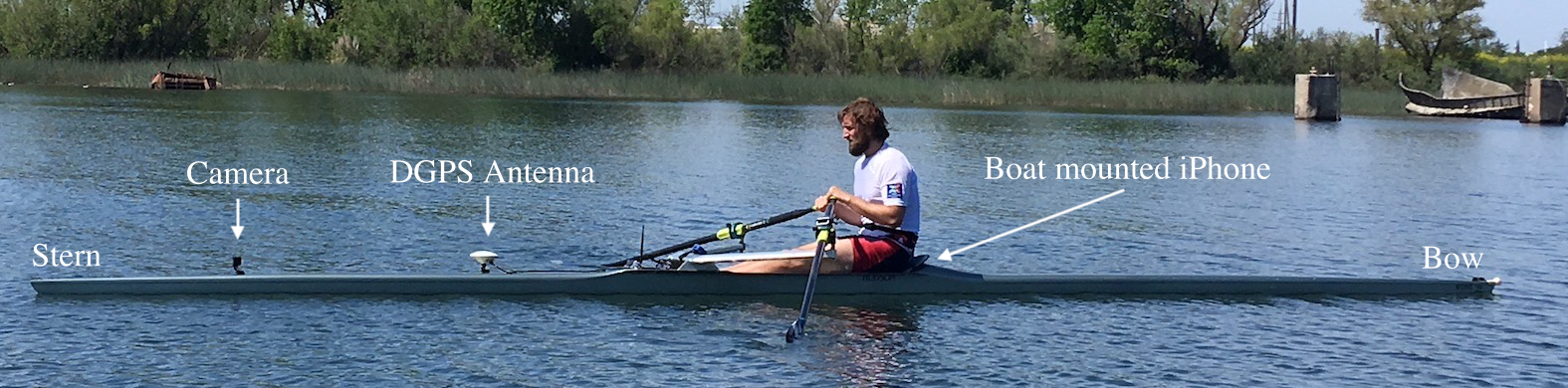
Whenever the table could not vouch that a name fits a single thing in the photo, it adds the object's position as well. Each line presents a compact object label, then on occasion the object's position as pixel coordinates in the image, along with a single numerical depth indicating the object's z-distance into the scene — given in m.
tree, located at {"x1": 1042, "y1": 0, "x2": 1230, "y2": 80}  74.69
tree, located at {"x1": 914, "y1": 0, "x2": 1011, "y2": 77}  78.62
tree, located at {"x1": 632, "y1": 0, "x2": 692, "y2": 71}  79.69
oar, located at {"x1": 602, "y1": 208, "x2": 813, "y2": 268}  12.86
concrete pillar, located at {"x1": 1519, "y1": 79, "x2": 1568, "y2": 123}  55.03
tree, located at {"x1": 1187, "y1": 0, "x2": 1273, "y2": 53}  76.25
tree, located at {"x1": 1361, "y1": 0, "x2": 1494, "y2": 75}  77.12
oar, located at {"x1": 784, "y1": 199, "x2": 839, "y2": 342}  12.23
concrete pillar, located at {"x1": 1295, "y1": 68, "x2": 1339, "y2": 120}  54.25
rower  12.41
